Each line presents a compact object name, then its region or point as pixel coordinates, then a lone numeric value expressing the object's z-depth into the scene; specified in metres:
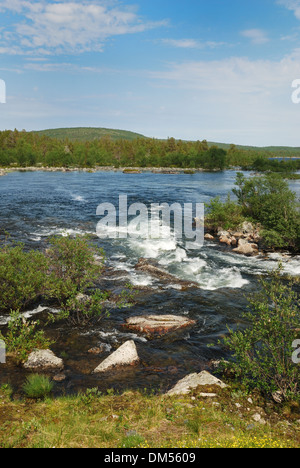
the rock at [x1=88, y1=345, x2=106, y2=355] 10.30
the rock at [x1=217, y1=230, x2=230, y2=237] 26.02
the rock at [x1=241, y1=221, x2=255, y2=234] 26.56
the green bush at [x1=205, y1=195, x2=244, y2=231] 27.81
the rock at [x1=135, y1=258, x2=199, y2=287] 16.75
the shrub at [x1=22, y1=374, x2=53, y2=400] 7.70
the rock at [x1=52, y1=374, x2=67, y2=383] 8.70
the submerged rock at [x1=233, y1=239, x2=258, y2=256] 22.37
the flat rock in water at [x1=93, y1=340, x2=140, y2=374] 9.32
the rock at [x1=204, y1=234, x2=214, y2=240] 26.55
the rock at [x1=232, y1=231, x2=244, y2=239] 25.81
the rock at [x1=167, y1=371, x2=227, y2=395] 7.85
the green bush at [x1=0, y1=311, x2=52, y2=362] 9.48
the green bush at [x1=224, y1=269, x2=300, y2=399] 7.55
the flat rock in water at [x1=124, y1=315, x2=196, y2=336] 11.90
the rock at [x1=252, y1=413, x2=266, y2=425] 6.62
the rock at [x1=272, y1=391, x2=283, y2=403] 7.55
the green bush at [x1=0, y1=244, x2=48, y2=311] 11.85
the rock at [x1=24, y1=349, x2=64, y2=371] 9.23
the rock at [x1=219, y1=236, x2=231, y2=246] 24.95
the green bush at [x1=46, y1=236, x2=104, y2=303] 13.07
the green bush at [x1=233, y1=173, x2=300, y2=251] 22.48
